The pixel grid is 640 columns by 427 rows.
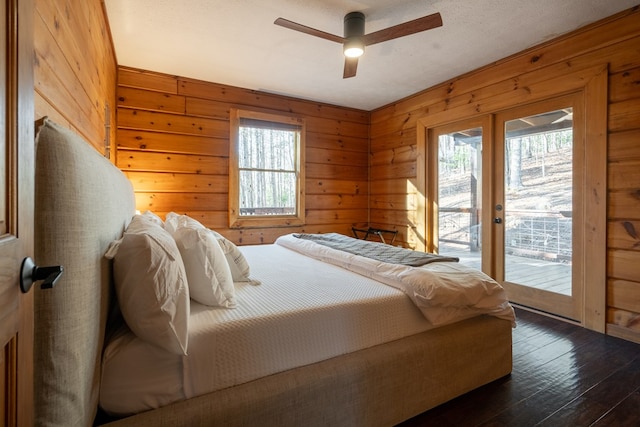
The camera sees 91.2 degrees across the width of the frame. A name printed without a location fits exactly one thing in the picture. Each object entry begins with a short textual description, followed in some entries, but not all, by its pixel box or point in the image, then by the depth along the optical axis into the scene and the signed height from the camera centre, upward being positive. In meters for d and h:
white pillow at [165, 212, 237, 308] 1.29 -0.25
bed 0.78 -0.50
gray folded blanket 1.90 -0.28
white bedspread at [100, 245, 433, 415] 1.03 -0.49
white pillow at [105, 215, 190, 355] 0.99 -0.26
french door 2.66 +0.12
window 3.84 +0.54
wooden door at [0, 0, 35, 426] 0.55 +0.01
